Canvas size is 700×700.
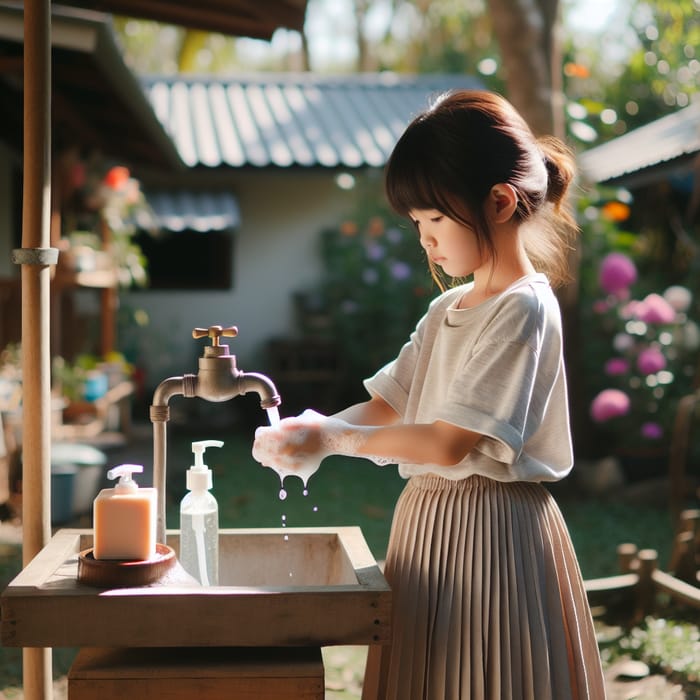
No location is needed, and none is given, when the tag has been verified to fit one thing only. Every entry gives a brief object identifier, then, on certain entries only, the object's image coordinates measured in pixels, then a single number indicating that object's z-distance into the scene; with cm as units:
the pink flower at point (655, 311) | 627
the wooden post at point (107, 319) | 746
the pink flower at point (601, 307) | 704
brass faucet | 174
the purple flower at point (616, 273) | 675
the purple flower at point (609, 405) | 632
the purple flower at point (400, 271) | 920
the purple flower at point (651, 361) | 634
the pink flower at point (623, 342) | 661
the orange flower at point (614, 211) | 737
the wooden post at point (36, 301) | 189
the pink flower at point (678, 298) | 642
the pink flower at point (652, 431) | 645
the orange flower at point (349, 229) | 974
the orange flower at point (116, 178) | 686
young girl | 170
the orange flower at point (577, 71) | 800
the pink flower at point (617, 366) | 652
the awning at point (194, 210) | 933
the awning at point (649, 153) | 611
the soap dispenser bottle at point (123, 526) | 161
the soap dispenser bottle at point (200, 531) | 181
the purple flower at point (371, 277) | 948
